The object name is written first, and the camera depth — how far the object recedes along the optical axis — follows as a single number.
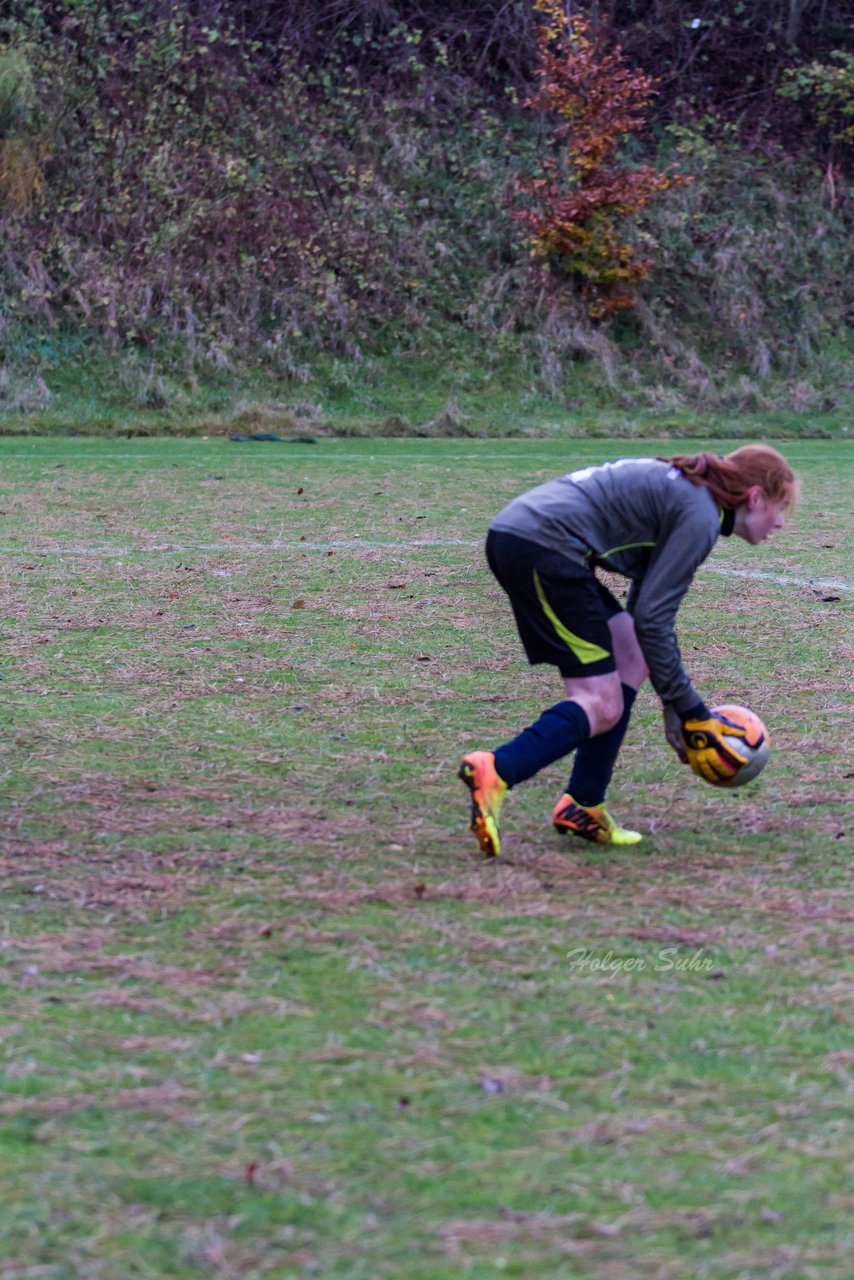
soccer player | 8.76
